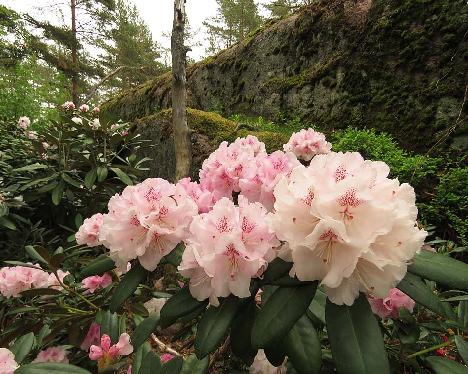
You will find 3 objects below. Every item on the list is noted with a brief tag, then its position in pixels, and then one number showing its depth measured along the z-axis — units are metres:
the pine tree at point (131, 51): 15.17
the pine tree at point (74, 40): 10.62
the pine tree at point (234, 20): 15.42
